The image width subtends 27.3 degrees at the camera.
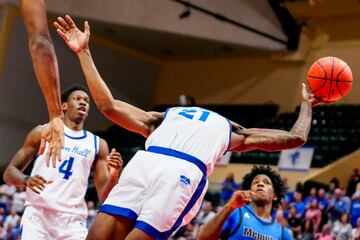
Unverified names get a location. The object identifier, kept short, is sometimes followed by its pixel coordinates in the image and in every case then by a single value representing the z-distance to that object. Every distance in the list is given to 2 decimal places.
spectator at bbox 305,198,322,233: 12.03
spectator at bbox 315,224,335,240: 11.02
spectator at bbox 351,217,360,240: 10.45
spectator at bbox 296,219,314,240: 11.65
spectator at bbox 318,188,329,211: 12.45
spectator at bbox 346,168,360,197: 13.90
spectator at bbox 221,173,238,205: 15.20
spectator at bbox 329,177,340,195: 13.67
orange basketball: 5.57
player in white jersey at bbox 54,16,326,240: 4.68
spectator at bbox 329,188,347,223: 12.11
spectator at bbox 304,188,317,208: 12.80
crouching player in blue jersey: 5.60
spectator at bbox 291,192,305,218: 12.57
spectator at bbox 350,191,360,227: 11.50
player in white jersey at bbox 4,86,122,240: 6.32
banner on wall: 17.20
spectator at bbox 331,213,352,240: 11.21
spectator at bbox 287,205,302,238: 12.09
